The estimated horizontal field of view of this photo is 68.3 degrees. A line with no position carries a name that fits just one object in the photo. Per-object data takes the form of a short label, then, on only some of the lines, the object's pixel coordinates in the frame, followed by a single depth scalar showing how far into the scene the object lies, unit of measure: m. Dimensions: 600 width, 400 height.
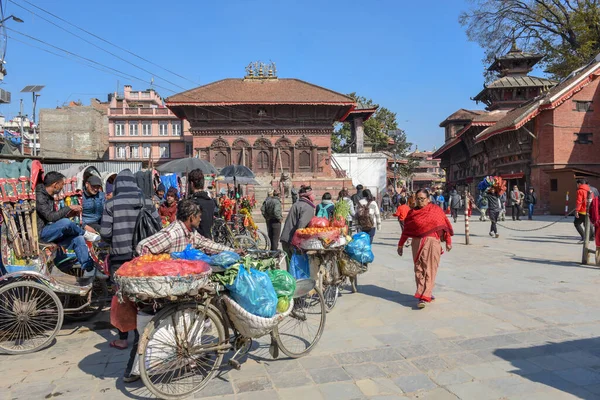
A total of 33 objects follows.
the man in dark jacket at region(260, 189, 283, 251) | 10.07
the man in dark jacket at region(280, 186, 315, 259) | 6.93
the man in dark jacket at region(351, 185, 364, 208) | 11.99
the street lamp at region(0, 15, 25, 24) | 14.77
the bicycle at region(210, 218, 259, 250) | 10.91
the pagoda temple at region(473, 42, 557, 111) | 40.45
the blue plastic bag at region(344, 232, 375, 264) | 6.54
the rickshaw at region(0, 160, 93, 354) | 4.89
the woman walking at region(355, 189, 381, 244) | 8.86
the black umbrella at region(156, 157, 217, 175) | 13.25
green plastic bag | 4.06
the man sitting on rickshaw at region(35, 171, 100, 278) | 5.52
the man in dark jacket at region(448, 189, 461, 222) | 21.54
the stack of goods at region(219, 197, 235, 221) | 14.20
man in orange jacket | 11.84
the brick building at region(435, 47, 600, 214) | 27.11
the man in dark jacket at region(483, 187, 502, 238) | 14.75
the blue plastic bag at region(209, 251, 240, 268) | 3.75
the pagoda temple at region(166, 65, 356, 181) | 36.91
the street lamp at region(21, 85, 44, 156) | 34.31
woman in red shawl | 6.39
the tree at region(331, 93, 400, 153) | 50.69
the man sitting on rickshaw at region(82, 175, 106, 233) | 6.81
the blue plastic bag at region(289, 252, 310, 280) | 6.29
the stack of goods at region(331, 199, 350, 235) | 6.71
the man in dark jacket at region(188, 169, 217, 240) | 6.20
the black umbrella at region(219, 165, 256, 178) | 16.94
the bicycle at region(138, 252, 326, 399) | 3.61
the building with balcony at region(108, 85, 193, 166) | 53.75
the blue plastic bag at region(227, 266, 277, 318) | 3.70
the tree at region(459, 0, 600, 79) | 28.83
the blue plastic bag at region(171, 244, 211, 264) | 3.87
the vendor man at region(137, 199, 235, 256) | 4.08
